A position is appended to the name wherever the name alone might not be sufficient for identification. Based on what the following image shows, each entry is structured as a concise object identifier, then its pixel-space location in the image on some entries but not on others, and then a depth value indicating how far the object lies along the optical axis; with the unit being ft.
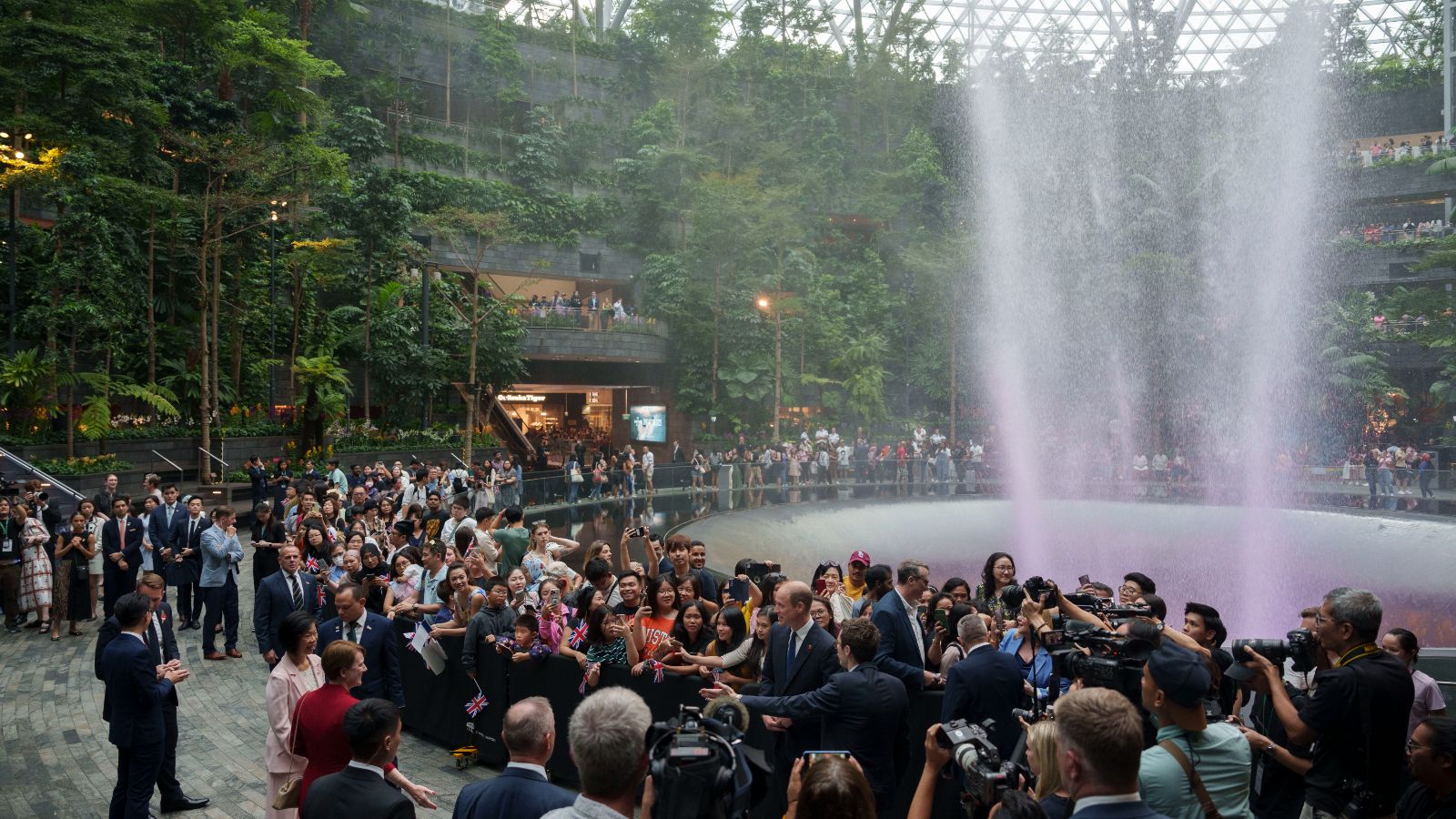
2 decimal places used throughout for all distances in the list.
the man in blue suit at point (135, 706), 17.92
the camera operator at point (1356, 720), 12.71
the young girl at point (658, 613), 21.17
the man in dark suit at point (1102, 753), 8.25
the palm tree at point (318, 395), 83.87
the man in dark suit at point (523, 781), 10.07
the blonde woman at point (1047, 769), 10.11
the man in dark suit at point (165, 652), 18.96
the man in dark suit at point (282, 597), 25.38
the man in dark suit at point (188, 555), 36.68
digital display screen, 123.03
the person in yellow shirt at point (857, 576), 25.43
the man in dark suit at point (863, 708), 13.96
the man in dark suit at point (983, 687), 14.76
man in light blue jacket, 33.14
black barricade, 18.10
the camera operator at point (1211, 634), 16.93
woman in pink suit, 15.98
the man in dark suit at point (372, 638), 19.66
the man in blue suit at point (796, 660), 15.61
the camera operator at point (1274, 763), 12.99
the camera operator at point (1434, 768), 11.69
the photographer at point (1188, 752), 9.96
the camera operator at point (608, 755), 8.92
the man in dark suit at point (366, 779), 10.89
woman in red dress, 13.80
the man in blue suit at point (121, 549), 36.11
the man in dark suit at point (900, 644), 16.79
